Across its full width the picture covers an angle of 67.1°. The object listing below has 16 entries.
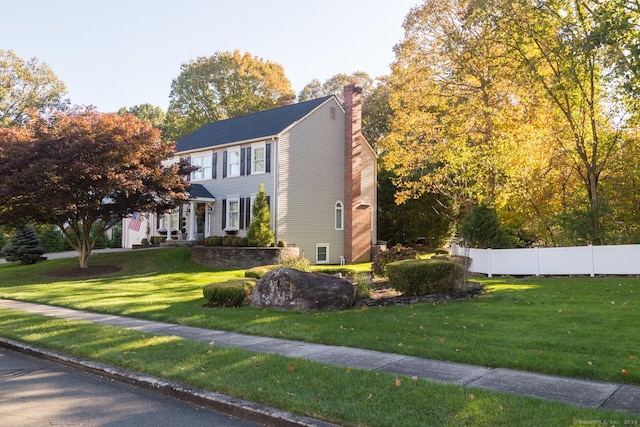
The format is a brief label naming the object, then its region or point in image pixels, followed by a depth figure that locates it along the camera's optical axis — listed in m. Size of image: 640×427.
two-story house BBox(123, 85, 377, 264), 26.25
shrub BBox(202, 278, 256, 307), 11.45
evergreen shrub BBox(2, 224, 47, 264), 26.97
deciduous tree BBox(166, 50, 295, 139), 46.56
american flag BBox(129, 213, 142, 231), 33.72
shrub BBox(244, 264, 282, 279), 14.39
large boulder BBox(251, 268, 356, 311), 10.75
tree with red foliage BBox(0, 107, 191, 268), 18.66
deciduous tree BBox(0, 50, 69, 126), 45.66
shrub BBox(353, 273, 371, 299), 12.20
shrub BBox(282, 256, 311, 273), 15.65
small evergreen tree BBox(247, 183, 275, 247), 23.55
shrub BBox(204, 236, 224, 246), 25.73
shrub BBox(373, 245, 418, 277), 15.34
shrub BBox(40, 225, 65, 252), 36.03
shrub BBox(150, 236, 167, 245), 29.91
